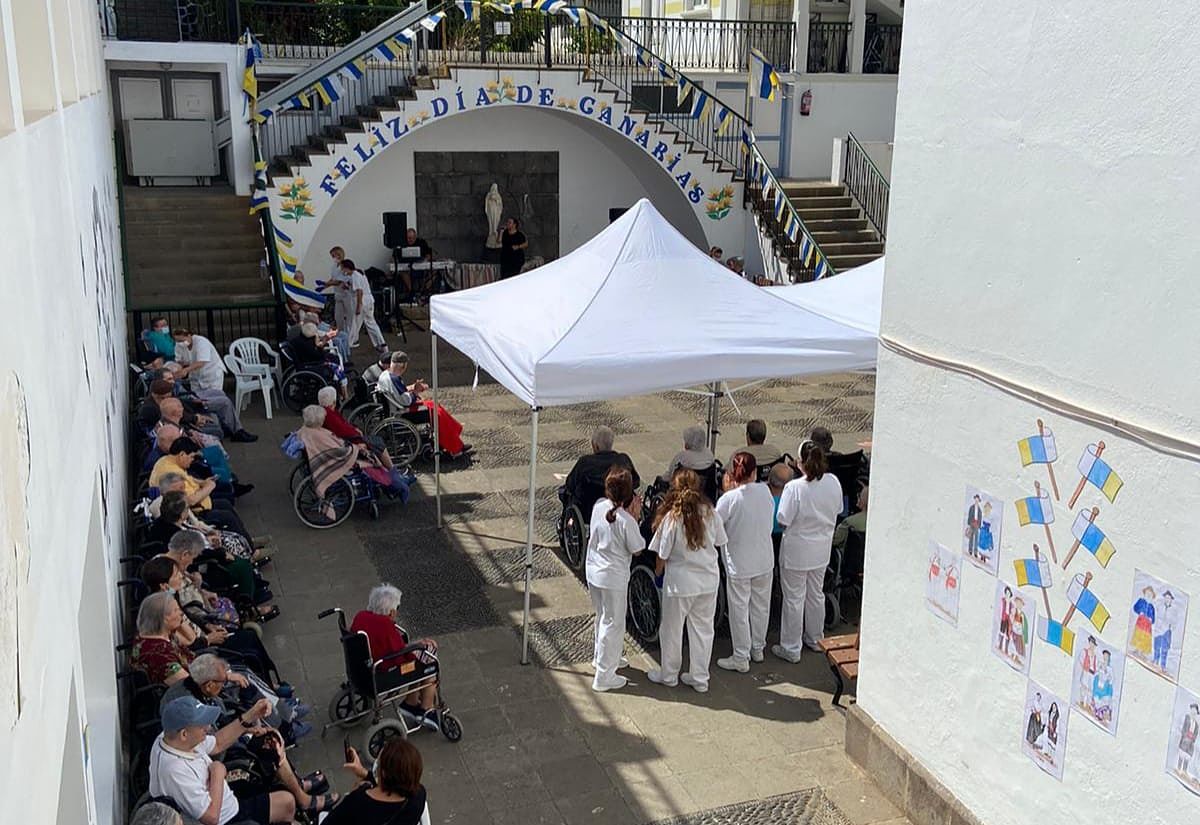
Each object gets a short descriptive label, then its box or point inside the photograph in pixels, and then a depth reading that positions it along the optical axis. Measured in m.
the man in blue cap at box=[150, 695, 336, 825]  5.02
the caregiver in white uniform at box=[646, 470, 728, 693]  6.99
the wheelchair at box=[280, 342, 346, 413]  13.21
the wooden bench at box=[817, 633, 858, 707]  6.95
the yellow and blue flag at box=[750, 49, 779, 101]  18.36
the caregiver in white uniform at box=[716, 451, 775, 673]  7.34
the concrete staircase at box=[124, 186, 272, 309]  16.91
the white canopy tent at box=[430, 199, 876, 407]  7.59
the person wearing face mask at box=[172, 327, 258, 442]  12.28
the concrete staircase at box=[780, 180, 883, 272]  19.64
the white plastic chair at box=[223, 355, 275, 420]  13.48
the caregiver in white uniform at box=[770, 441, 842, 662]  7.52
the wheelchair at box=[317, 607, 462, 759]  6.53
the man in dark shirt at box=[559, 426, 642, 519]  8.66
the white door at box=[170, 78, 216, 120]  21.66
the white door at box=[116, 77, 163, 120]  21.31
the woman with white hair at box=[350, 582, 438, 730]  6.59
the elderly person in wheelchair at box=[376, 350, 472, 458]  11.62
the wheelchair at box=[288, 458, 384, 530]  10.12
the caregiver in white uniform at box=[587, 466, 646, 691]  7.05
